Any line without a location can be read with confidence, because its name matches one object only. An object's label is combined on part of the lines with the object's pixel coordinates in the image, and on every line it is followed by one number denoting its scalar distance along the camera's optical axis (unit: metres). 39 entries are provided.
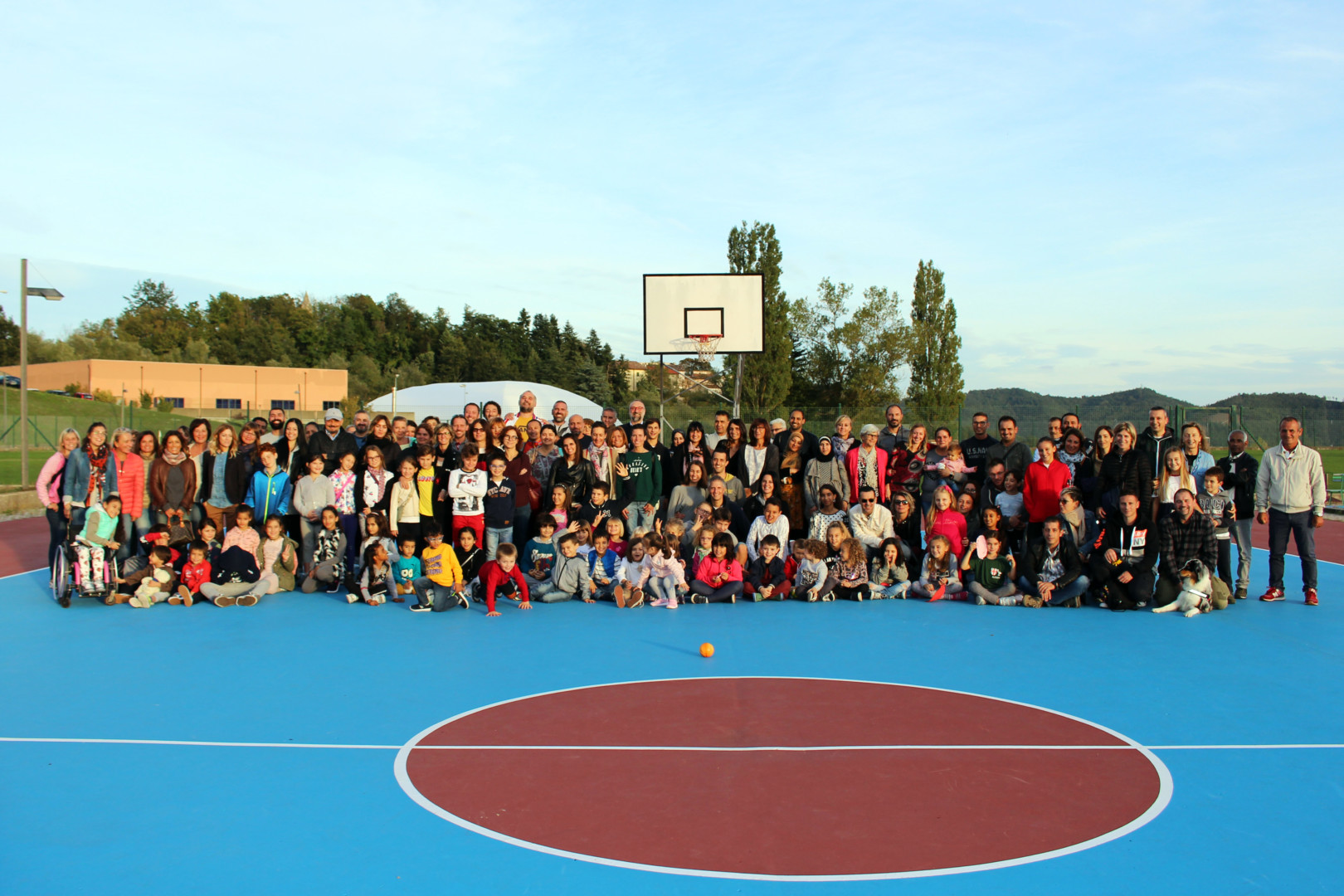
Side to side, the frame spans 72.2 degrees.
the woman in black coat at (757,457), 10.13
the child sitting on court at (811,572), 9.33
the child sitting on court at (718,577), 9.19
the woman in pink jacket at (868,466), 9.95
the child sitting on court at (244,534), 9.17
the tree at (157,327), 78.62
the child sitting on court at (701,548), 9.24
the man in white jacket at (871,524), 9.65
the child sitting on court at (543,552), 9.37
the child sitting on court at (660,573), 9.12
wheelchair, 8.75
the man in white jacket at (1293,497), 8.73
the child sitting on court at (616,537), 9.41
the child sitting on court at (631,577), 9.01
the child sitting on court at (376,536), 9.20
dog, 8.46
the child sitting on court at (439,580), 8.72
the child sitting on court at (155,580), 8.76
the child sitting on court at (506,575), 8.85
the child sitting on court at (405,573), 9.06
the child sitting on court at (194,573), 8.98
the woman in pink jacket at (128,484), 9.09
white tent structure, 43.34
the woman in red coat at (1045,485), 9.12
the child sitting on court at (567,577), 9.18
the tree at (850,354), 41.19
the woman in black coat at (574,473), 9.95
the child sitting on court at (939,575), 9.34
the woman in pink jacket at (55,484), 8.95
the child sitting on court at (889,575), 9.38
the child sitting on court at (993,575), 9.09
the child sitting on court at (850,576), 9.37
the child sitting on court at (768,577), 9.32
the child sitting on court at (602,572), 9.22
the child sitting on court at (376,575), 9.02
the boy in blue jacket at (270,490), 9.47
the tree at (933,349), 39.56
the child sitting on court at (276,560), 9.27
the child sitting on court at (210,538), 8.98
